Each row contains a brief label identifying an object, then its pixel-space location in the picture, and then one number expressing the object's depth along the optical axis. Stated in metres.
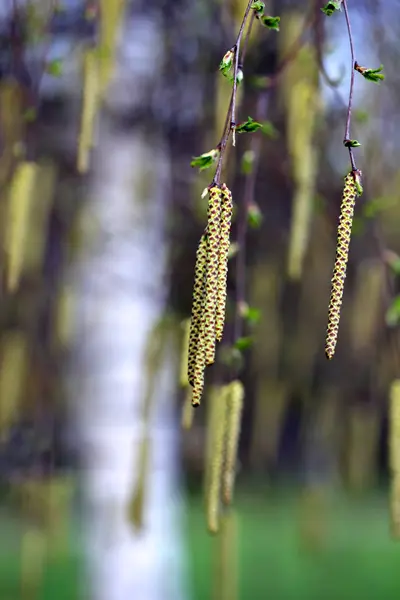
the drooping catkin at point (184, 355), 0.82
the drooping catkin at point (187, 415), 0.83
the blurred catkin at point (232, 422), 0.80
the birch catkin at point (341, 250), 0.67
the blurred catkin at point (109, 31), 0.92
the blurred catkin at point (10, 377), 1.06
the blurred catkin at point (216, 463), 0.80
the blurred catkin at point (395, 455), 0.83
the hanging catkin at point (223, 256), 0.65
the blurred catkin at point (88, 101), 0.85
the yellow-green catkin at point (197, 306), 0.68
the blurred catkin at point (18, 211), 0.88
